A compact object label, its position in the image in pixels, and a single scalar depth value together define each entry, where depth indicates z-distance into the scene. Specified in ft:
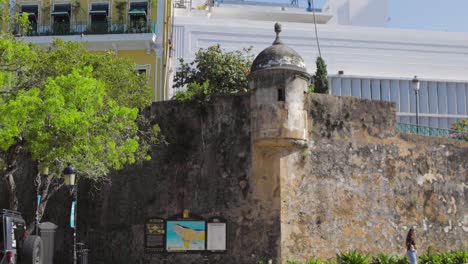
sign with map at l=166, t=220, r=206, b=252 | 66.18
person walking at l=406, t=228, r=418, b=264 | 64.49
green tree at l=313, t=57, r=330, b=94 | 90.48
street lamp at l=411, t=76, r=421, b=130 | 91.54
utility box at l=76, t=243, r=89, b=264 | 61.44
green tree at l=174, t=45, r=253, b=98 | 80.48
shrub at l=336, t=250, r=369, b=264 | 63.72
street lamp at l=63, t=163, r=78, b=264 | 55.11
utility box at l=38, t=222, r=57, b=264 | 60.39
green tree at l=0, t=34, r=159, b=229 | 49.55
